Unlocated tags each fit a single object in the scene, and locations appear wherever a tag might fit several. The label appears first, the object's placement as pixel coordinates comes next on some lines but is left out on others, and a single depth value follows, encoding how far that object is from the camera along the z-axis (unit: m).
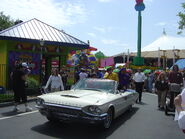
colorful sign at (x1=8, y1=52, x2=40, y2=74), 12.11
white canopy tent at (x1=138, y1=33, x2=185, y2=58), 30.20
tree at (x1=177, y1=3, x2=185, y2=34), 20.48
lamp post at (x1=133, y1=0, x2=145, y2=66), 22.62
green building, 11.64
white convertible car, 4.30
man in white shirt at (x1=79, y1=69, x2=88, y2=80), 10.78
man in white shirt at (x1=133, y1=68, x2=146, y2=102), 9.29
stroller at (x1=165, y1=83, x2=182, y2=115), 6.57
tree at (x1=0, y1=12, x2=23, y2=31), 35.22
